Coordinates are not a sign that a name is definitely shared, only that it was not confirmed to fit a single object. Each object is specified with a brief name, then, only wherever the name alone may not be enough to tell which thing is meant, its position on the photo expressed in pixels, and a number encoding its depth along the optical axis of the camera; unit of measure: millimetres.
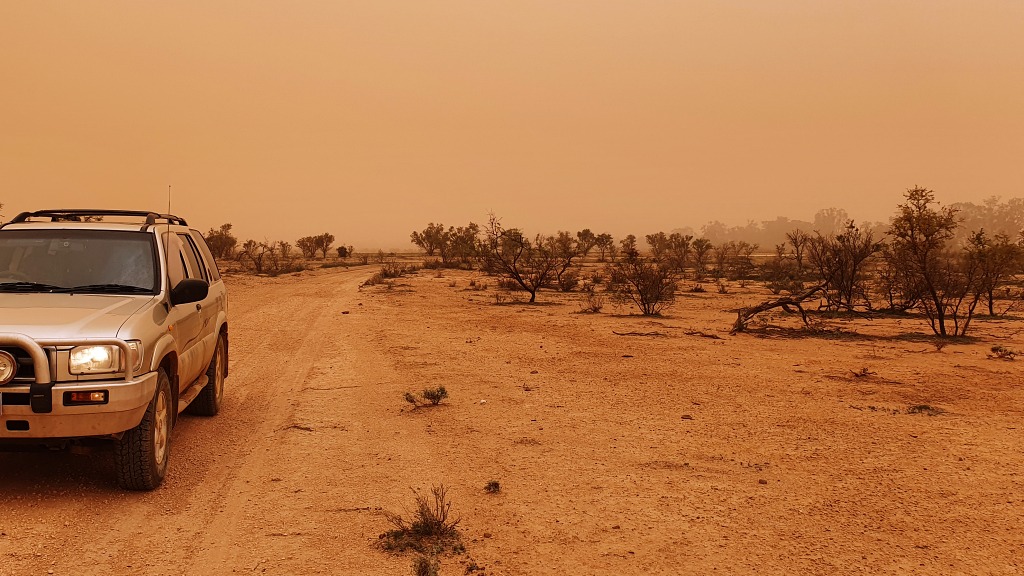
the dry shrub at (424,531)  4285
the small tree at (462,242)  52875
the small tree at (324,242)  75312
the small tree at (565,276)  28859
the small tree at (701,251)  47675
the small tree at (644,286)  20516
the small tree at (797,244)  40219
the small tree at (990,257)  16953
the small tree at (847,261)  21859
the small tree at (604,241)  76600
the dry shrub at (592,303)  20578
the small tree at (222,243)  58875
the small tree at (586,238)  80562
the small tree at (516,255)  25719
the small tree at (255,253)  42969
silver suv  4414
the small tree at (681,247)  62141
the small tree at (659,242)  68219
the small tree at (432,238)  64125
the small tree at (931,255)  15445
